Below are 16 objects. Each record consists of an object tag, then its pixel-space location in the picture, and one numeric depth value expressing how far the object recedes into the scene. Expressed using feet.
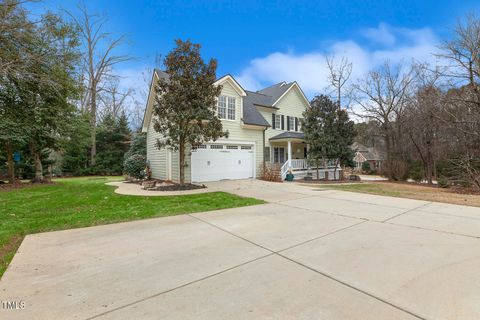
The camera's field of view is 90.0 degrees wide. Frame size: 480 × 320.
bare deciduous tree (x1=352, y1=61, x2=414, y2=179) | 77.10
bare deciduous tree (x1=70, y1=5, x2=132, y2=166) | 84.84
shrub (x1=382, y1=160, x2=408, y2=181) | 59.62
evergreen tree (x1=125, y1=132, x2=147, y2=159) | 62.96
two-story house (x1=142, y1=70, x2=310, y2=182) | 46.37
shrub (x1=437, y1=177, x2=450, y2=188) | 46.70
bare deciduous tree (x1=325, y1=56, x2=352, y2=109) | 74.13
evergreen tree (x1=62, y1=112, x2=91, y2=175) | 52.42
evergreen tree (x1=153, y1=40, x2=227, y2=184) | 35.65
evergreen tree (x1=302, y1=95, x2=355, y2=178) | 51.24
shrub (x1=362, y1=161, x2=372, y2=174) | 126.05
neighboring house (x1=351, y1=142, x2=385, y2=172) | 120.71
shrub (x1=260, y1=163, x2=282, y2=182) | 50.42
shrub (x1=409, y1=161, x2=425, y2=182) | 60.85
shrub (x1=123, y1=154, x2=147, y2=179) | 48.75
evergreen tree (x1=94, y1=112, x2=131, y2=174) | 85.28
